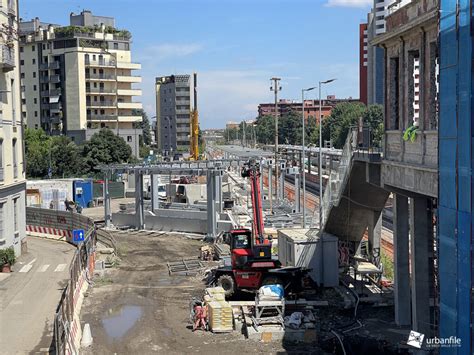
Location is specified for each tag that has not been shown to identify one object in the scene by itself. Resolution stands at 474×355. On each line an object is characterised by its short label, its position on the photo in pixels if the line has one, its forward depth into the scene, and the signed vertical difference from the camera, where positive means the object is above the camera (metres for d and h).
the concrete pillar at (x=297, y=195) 47.66 -4.17
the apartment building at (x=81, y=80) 96.69 +9.06
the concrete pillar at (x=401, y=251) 20.45 -3.51
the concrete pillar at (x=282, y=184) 51.73 -4.09
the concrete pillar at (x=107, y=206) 47.44 -4.72
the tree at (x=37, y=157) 87.38 -2.08
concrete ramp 22.19 -2.46
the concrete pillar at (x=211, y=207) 41.16 -4.23
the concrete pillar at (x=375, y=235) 26.17 -3.97
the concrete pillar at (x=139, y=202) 45.88 -4.32
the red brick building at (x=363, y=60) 171.38 +20.35
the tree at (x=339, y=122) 117.66 +3.12
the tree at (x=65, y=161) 86.44 -2.64
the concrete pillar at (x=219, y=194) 46.50 -4.00
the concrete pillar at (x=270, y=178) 54.42 -3.34
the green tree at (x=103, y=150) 87.69 -1.27
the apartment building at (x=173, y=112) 163.12 +7.19
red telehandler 24.41 -4.82
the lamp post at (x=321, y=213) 26.27 -3.01
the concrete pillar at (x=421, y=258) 18.62 -3.40
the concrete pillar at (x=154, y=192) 48.12 -3.82
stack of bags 20.70 -5.60
